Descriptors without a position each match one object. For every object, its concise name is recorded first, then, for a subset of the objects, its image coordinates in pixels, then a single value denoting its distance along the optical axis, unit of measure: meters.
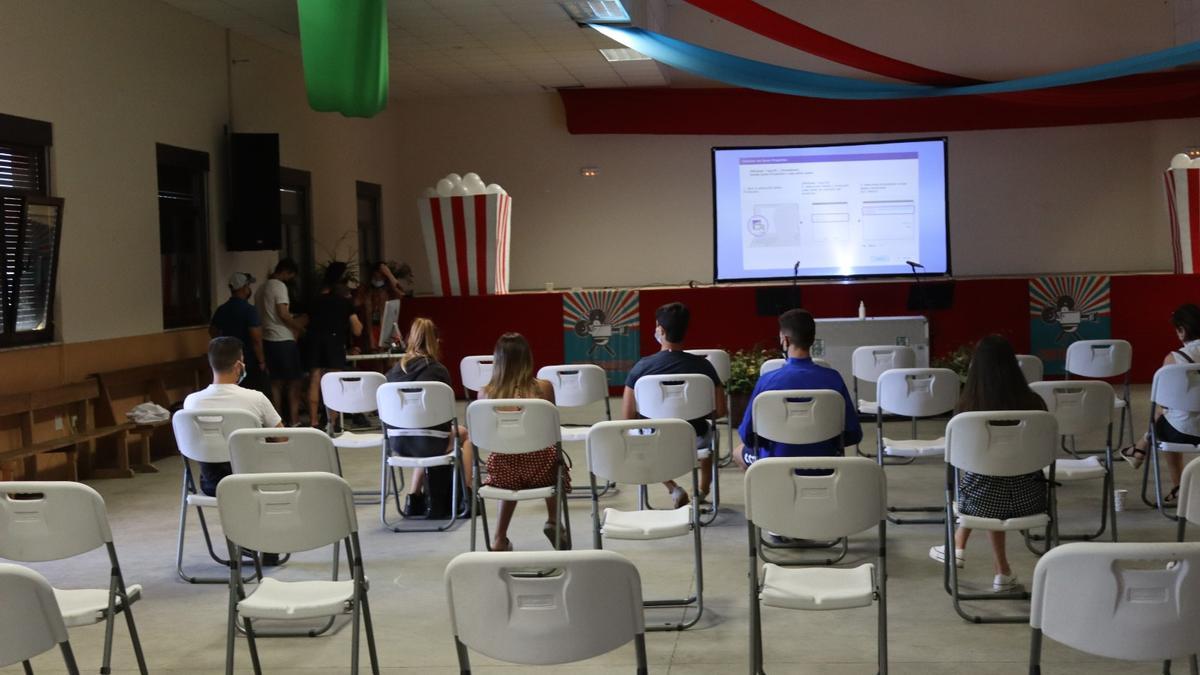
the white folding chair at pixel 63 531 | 3.59
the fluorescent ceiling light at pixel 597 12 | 10.16
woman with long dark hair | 4.81
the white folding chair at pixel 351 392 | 7.10
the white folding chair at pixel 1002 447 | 4.47
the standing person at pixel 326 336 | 10.64
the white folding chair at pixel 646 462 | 4.54
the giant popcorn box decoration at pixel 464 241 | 12.77
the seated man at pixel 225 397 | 5.68
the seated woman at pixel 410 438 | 6.58
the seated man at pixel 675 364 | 6.45
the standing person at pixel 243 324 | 9.93
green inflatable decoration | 7.51
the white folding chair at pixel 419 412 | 6.27
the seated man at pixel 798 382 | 5.62
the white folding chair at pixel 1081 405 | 5.61
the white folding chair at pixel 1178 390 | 5.95
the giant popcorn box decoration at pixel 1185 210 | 12.74
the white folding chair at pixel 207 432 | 5.37
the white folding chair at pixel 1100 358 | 8.00
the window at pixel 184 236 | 10.20
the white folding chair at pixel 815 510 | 3.61
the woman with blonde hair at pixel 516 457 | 5.46
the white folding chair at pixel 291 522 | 3.60
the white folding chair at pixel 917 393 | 6.27
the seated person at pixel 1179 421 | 6.03
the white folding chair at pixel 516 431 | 5.21
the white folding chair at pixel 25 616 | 2.75
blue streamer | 9.57
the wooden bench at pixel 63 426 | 7.69
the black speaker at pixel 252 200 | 10.98
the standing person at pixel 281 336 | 10.55
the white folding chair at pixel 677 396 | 6.18
